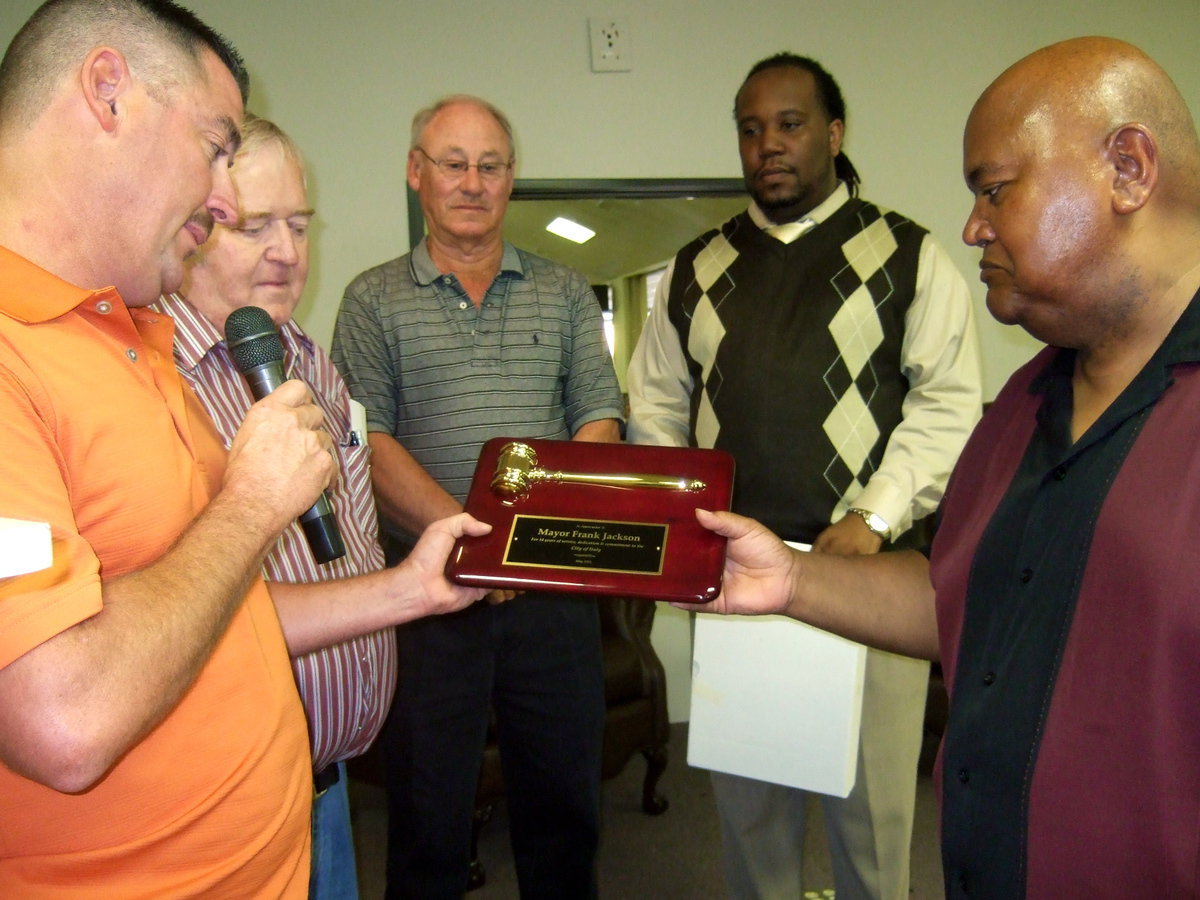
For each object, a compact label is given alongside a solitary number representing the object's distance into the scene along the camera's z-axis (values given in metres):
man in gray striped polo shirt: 2.04
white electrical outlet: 3.57
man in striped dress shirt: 1.45
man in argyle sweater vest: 2.05
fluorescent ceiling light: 3.67
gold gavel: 1.49
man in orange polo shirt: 0.78
